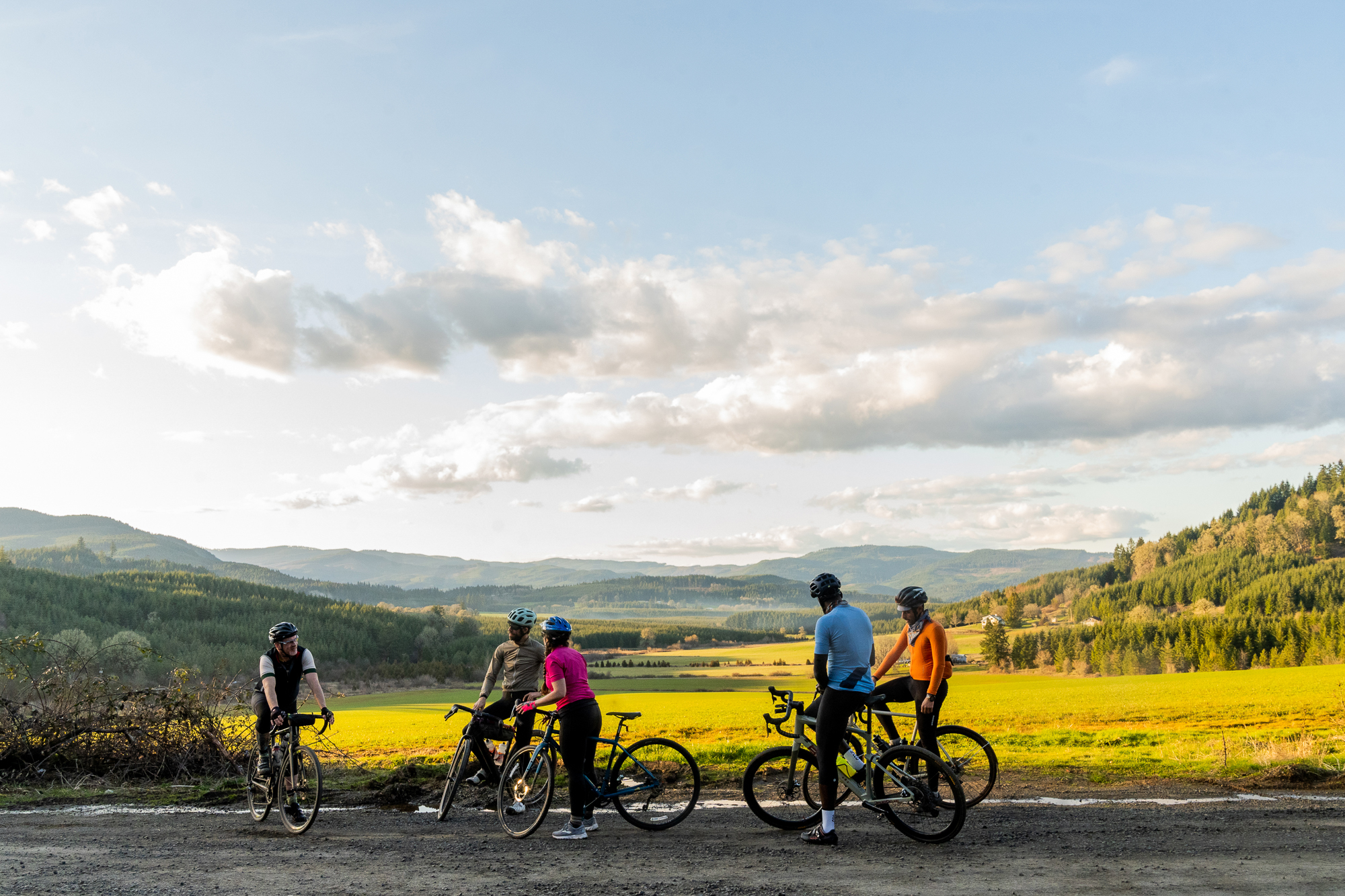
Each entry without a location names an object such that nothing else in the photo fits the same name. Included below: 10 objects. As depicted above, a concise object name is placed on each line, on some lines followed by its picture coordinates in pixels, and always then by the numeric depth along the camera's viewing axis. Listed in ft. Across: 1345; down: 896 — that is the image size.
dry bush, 51.34
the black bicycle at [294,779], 33.14
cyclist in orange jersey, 31.86
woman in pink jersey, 30.55
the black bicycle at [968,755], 32.55
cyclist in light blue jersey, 28.14
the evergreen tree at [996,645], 402.11
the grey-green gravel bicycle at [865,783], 28.63
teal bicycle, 31.17
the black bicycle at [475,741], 34.27
